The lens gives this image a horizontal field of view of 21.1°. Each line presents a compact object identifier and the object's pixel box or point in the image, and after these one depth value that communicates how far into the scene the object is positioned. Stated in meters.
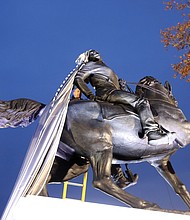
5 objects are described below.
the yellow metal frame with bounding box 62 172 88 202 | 5.67
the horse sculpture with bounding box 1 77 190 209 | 4.68
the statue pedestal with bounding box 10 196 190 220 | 4.21
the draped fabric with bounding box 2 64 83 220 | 4.73
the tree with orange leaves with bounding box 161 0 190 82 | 8.85
